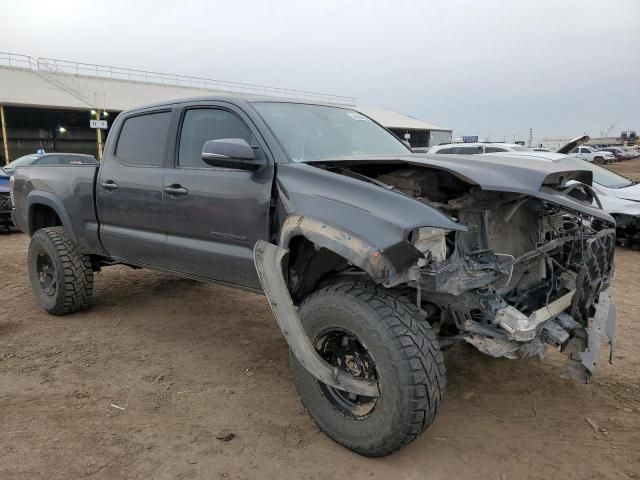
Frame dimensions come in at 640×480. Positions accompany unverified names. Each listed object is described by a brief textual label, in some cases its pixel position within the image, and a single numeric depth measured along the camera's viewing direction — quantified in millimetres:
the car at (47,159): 13367
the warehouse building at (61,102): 26109
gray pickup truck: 2588
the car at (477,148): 12781
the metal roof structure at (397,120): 41941
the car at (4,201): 10713
